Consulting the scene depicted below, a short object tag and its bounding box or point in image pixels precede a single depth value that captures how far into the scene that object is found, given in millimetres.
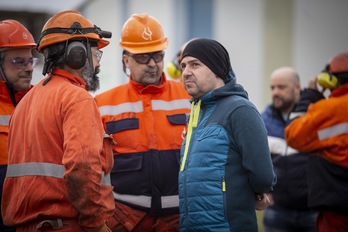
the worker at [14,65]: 5439
